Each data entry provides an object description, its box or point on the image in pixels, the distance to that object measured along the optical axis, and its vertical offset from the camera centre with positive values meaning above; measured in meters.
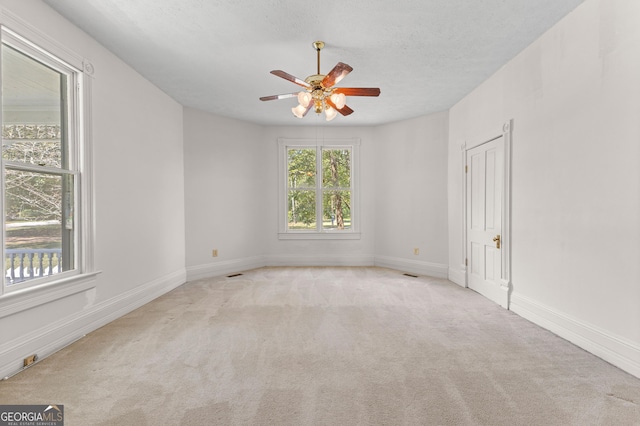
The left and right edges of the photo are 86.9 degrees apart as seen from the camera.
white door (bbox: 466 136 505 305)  4.05 -0.12
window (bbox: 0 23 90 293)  2.44 +0.36
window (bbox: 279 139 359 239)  6.74 +0.41
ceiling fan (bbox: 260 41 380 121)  3.07 +1.13
